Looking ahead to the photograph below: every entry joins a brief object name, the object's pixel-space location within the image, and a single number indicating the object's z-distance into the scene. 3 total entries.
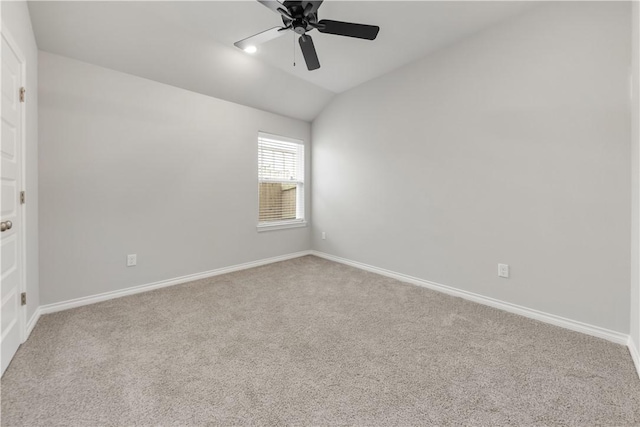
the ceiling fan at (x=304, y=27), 1.78
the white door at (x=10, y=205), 1.58
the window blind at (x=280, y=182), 4.04
